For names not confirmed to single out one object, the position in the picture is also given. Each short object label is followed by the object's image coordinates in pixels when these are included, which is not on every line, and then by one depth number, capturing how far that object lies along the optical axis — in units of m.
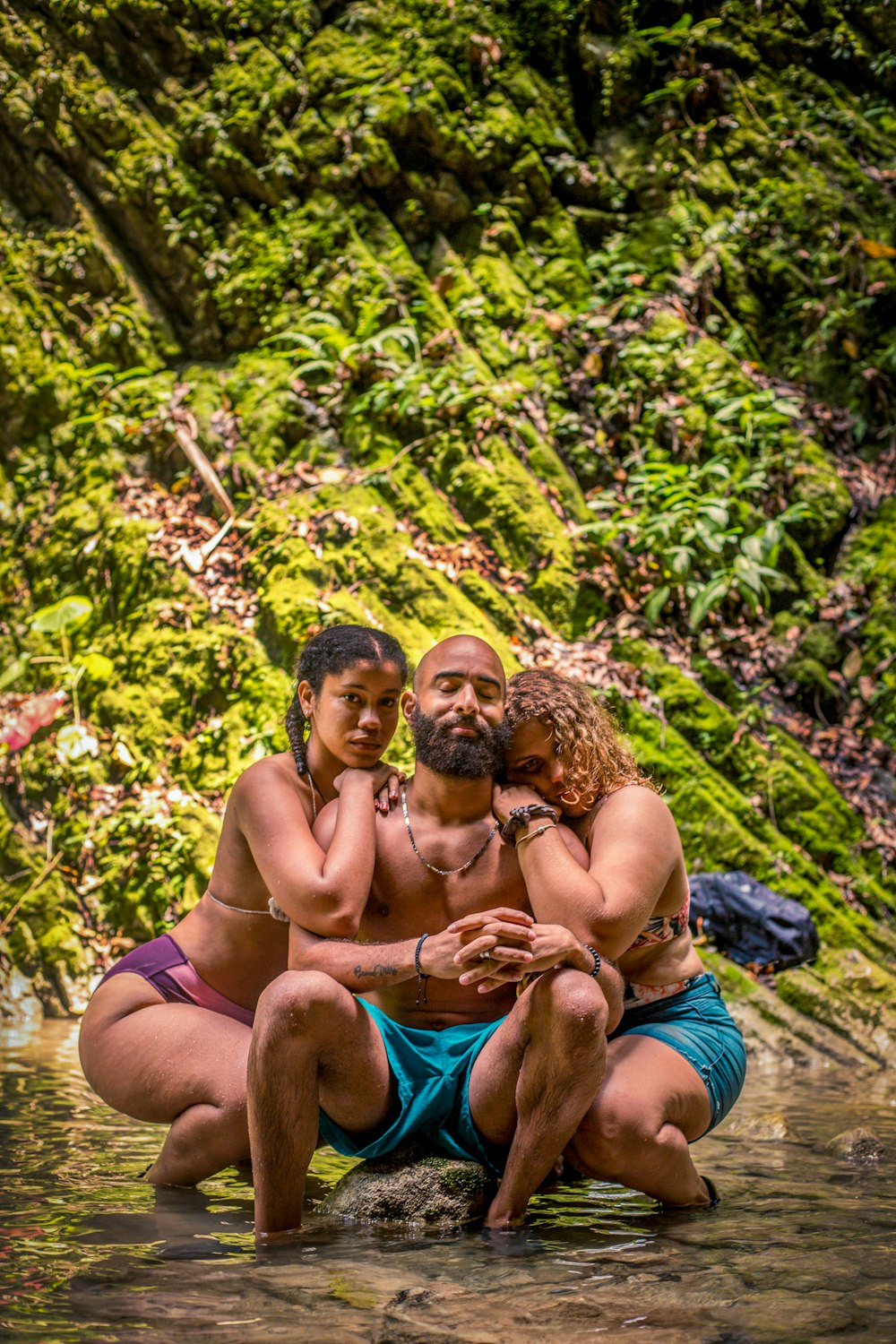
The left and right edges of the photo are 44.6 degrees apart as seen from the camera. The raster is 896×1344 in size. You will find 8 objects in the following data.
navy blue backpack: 6.21
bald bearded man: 2.71
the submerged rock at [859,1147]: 3.86
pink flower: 7.53
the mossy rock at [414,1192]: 2.91
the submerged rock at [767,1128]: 4.31
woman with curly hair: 2.89
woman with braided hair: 3.09
